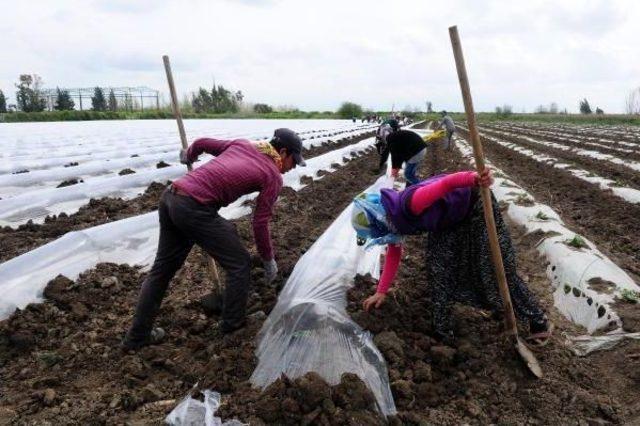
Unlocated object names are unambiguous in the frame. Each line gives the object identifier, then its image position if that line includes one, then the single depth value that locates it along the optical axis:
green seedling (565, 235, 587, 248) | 4.48
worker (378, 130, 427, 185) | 6.96
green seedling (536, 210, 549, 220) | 5.67
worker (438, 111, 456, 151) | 14.89
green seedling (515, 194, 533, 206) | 6.62
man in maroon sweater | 2.86
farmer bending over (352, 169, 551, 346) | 2.76
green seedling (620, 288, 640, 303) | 3.39
